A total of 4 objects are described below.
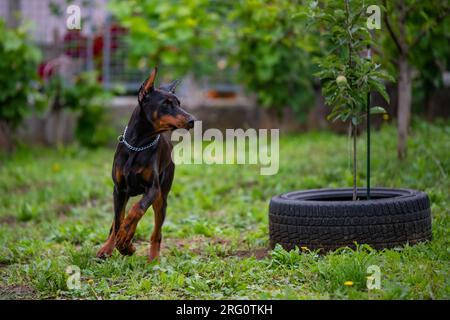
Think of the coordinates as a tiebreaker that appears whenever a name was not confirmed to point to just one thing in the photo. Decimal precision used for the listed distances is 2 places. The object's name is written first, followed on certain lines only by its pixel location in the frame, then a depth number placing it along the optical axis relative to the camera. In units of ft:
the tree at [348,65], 32.61
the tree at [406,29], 46.57
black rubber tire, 31.03
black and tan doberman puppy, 30.33
